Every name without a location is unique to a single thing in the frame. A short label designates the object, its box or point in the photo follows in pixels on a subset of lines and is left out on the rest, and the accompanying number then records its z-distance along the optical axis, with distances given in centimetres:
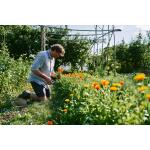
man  323
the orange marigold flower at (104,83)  280
